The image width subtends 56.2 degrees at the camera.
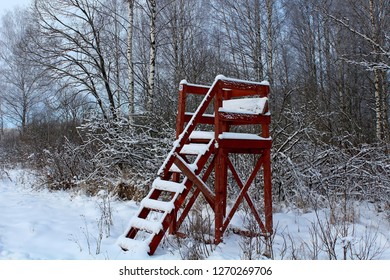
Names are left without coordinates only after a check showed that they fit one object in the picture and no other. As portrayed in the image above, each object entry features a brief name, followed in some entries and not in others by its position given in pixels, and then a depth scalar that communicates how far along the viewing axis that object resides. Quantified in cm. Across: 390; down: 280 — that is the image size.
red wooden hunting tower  441
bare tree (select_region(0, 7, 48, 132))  2861
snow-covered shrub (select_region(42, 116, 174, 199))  838
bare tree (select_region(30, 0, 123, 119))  1196
